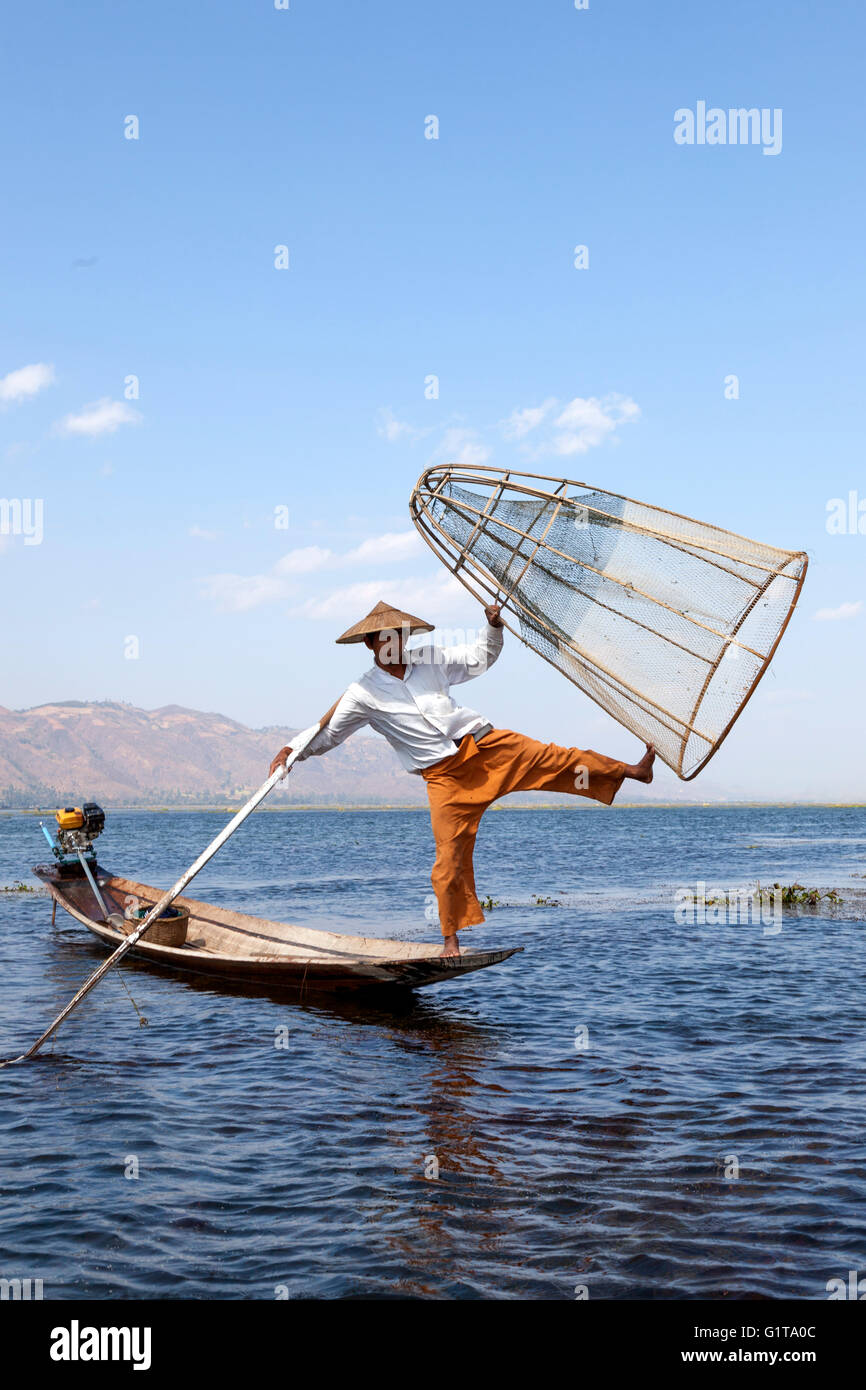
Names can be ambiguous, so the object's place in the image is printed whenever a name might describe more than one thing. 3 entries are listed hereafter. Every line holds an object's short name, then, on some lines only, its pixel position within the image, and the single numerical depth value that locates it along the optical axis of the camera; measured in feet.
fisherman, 30.37
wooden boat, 36.70
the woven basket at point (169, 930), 46.47
